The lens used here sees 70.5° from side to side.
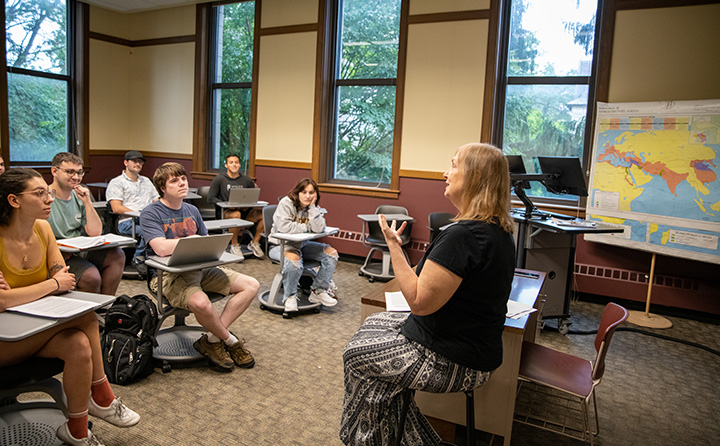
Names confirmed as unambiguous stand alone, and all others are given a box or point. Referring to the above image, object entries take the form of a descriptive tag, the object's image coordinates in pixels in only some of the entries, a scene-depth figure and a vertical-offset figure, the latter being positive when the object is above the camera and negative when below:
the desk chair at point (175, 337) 2.99 -1.19
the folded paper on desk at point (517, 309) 2.26 -0.63
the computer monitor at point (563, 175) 3.95 -0.01
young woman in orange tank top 2.02 -0.60
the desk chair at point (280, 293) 4.17 -1.17
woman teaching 1.72 -0.49
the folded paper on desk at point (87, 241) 3.11 -0.58
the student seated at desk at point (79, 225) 3.39 -0.53
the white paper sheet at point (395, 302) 2.22 -0.62
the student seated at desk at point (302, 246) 4.11 -0.72
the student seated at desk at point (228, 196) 6.19 -0.49
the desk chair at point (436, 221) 5.32 -0.56
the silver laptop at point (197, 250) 2.76 -0.54
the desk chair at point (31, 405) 1.92 -1.10
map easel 4.44 -1.26
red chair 2.10 -0.87
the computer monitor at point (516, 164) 4.36 +0.06
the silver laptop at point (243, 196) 5.75 -0.45
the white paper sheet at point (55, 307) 1.91 -0.62
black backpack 2.78 -1.04
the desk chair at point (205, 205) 6.55 -0.66
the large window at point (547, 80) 5.29 +0.98
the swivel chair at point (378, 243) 5.45 -0.85
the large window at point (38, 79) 6.71 +0.92
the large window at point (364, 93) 6.24 +0.88
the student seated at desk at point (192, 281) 2.92 -0.76
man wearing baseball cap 4.95 -0.42
